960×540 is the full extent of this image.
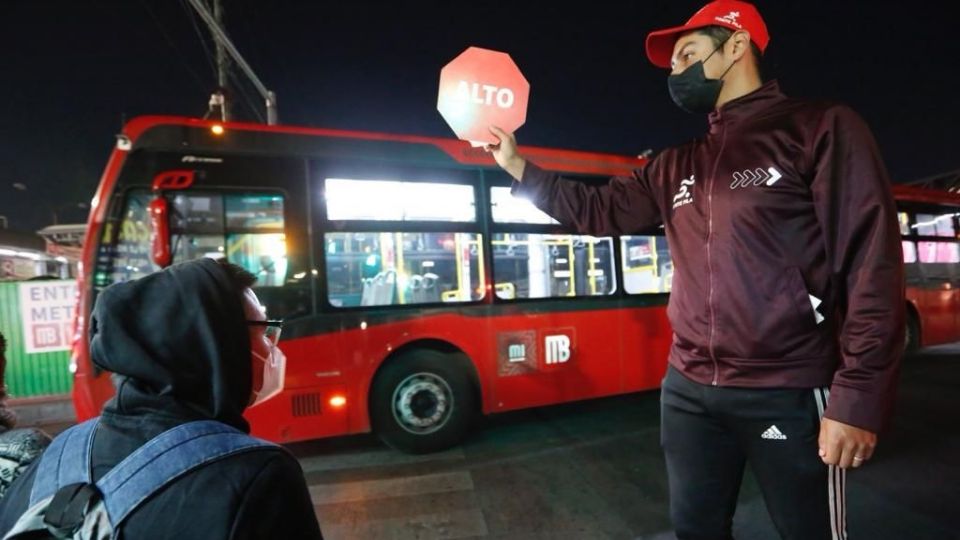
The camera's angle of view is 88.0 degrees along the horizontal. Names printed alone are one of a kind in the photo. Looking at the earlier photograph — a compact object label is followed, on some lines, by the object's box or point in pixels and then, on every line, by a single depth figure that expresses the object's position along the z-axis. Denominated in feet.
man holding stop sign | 4.42
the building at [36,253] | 60.34
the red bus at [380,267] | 13.55
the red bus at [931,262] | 26.20
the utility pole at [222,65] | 28.53
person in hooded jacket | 2.94
